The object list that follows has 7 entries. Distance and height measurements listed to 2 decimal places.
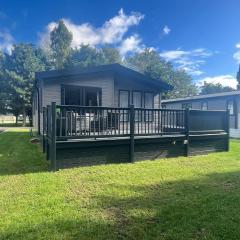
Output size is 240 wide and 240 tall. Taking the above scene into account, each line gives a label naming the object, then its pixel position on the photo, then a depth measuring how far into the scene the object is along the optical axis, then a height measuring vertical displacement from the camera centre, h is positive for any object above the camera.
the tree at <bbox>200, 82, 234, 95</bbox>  56.20 +6.53
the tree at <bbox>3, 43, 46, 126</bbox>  31.63 +5.37
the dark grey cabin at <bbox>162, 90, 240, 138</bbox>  19.48 +1.23
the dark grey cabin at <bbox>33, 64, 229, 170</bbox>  6.88 -0.28
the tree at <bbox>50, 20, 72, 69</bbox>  49.62 +14.92
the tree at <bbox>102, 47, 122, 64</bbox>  52.20 +12.95
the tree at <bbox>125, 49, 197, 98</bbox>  56.67 +10.57
